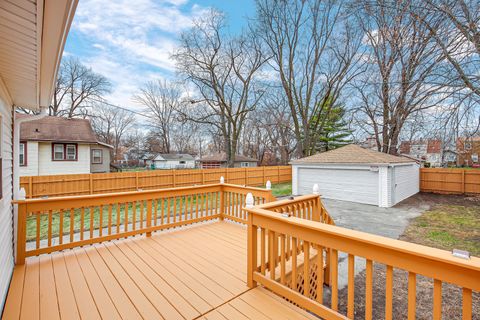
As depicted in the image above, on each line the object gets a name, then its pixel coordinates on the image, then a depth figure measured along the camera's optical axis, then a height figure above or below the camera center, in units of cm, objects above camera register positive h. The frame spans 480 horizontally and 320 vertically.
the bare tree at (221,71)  1523 +639
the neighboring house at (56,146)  1239 +70
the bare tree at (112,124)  2722 +432
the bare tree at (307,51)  1566 +783
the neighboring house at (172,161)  3092 -42
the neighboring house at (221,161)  2809 -38
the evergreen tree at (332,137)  2256 +225
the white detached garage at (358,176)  964 -86
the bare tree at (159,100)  2366 +644
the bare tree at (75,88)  1967 +639
